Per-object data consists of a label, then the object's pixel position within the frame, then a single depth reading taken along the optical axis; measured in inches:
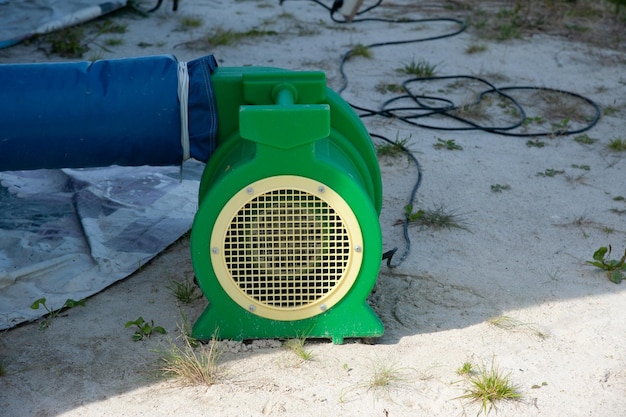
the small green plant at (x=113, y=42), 207.8
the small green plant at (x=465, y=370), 87.1
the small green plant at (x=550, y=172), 141.2
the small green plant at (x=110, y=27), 217.8
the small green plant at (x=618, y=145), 152.3
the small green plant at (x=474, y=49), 208.4
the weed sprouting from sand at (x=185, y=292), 101.4
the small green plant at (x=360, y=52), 203.3
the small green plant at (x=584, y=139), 155.8
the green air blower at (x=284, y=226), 85.1
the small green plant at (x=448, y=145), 151.7
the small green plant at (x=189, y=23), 225.3
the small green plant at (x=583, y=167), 143.5
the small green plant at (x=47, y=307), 96.7
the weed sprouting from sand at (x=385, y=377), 85.3
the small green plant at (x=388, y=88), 181.0
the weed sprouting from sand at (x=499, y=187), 134.8
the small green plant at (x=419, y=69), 190.1
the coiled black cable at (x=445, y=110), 159.8
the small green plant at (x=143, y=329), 93.5
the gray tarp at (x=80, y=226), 105.0
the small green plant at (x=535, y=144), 153.9
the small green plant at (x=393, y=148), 147.1
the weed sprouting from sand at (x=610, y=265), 107.3
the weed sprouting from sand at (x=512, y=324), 96.2
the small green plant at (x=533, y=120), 165.3
